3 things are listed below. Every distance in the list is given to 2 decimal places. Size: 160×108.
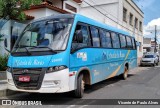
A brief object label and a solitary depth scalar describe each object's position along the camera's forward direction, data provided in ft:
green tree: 32.24
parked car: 100.32
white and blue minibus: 24.13
